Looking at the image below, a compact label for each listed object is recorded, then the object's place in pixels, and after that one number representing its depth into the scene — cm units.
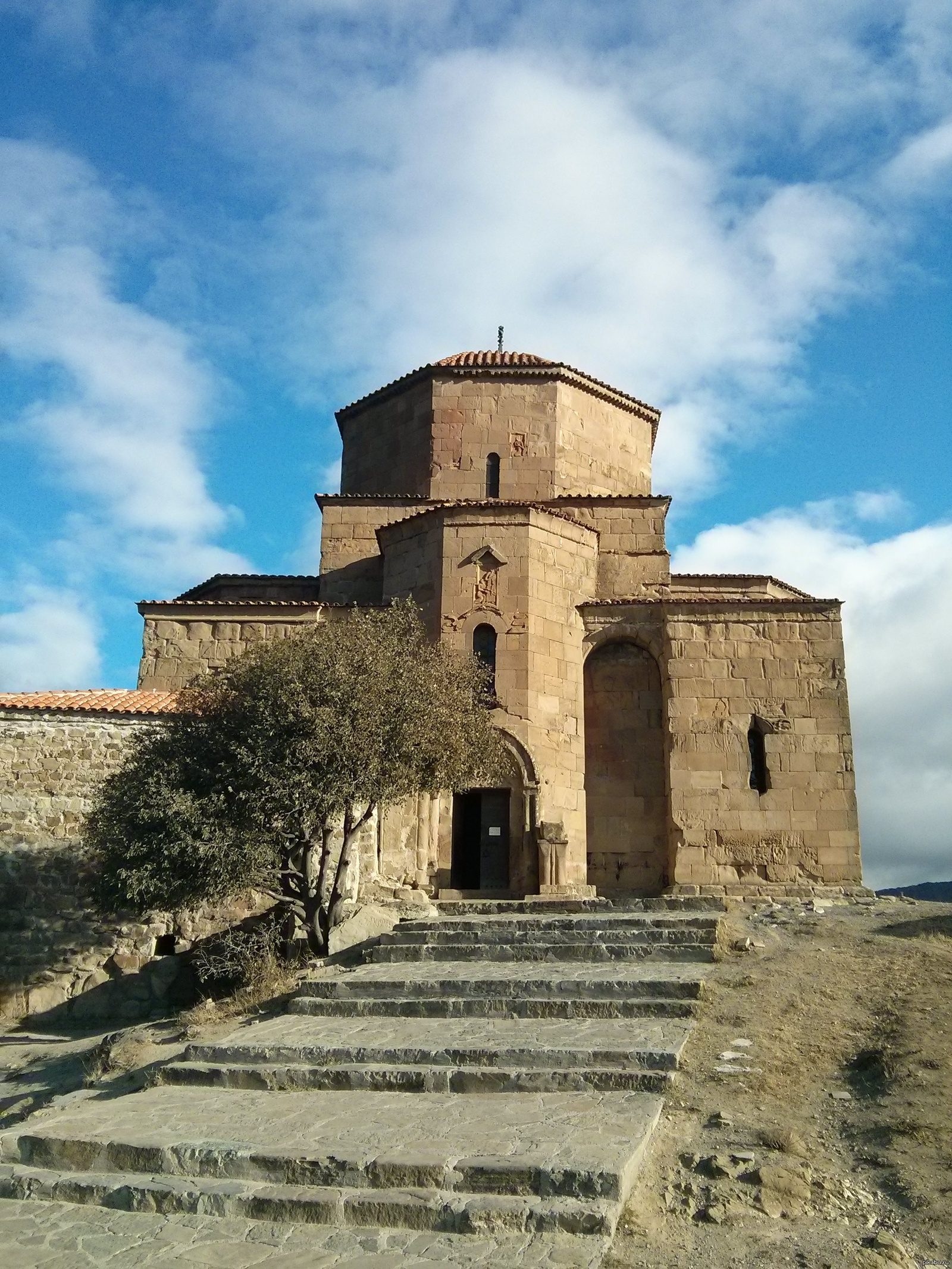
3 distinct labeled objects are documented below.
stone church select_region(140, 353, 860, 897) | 1543
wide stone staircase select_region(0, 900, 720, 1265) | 510
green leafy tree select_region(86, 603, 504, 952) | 1081
